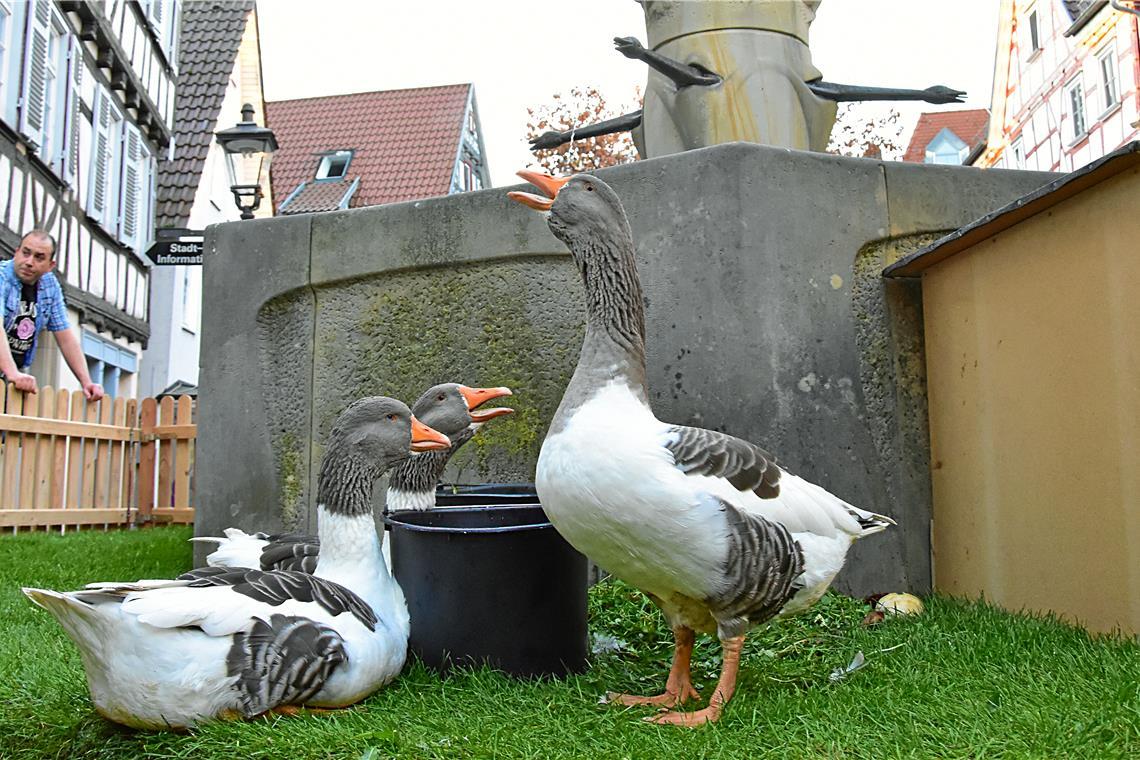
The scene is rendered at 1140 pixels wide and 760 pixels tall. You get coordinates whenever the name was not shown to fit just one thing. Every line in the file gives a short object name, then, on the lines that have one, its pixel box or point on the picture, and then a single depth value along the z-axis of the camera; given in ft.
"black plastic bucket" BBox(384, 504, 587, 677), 10.33
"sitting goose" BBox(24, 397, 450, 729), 8.45
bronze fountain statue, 19.30
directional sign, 36.27
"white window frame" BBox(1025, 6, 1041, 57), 93.66
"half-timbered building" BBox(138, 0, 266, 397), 64.08
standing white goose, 8.50
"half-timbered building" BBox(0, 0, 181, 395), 38.70
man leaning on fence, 23.20
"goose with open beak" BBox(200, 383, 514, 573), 11.89
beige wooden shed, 10.80
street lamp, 38.96
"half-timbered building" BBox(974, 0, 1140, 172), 73.36
